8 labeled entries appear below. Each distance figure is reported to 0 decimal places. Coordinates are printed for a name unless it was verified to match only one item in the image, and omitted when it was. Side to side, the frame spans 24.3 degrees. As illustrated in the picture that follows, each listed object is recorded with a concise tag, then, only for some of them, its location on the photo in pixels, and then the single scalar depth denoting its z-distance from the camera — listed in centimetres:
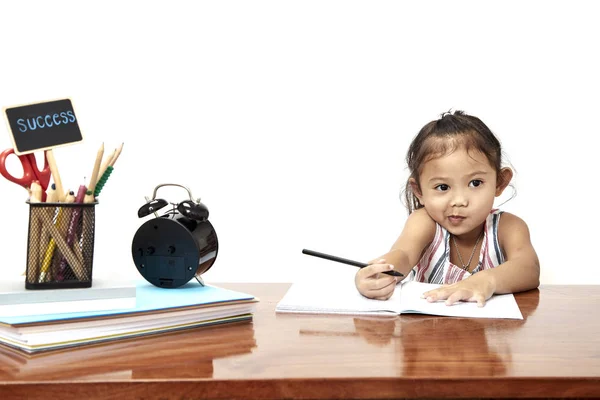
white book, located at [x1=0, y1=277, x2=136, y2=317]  177
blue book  176
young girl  246
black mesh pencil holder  181
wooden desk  165
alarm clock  199
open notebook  201
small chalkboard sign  184
